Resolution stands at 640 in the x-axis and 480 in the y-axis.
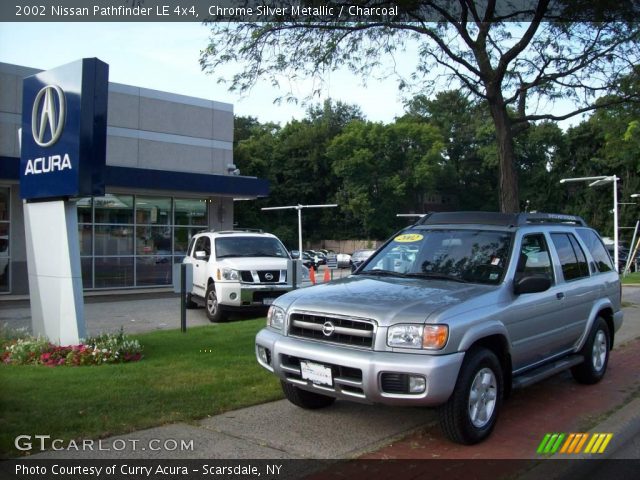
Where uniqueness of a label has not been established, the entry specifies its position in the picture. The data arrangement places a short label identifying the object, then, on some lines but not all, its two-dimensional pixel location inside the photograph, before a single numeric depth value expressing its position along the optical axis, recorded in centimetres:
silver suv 455
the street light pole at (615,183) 2895
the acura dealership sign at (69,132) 782
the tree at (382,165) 6844
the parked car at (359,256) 4316
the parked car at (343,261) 4824
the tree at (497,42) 1145
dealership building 1748
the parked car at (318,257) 4994
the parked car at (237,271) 1241
